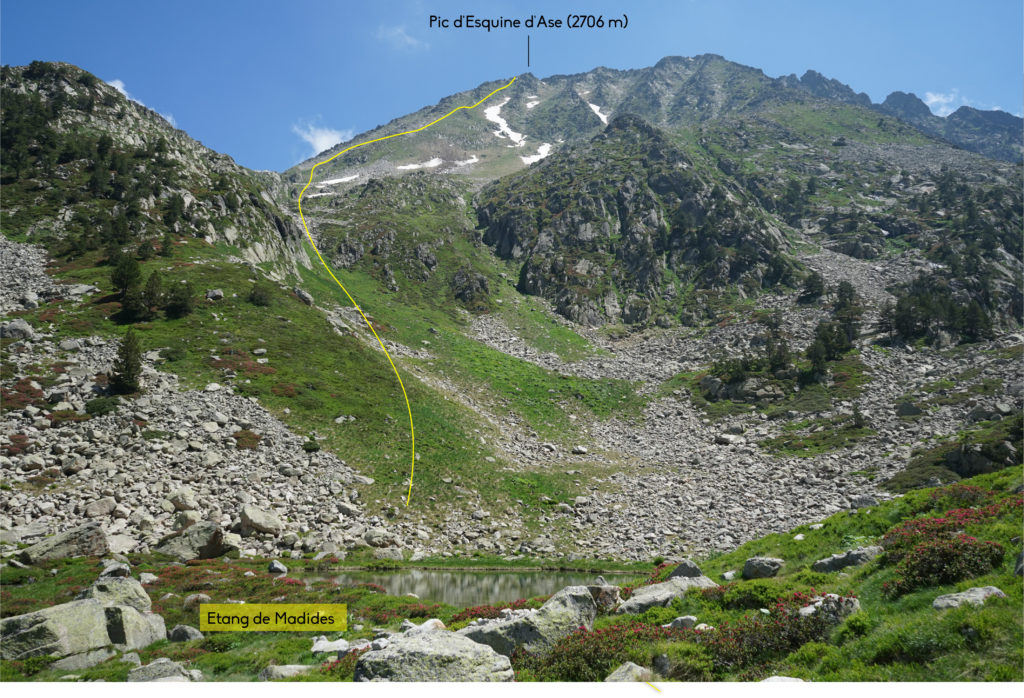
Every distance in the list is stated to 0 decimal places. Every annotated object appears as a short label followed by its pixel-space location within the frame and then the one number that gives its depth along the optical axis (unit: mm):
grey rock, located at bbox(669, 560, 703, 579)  18906
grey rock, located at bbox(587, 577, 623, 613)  15953
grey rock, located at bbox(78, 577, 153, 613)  17484
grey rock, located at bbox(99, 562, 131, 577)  21203
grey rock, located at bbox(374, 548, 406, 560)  30422
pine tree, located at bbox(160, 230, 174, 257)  64363
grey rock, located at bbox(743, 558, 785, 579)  17672
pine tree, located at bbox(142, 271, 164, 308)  48109
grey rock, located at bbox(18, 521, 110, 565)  22512
